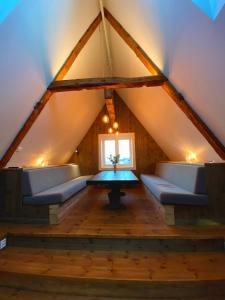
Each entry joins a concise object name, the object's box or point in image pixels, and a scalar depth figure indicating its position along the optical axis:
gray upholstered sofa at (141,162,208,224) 2.53
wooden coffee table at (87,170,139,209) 3.07
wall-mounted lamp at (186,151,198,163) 4.28
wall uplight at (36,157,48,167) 4.61
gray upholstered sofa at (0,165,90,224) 2.76
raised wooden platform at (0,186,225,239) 2.30
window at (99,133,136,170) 6.18
